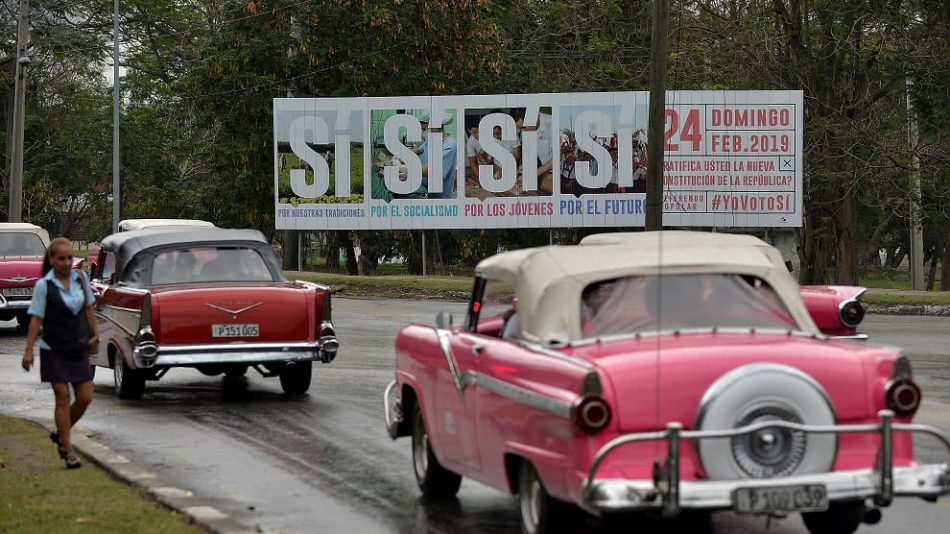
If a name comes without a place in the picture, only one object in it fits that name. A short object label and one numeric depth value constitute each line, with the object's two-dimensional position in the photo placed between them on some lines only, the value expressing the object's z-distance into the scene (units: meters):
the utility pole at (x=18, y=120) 46.66
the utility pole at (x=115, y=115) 48.53
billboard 39.09
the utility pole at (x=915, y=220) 44.34
